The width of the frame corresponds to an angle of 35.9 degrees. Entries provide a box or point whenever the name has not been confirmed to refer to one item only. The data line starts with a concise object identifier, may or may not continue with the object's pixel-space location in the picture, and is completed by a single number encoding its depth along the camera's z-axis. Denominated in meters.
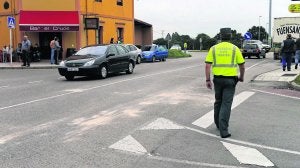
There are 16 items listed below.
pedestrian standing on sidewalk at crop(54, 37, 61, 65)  29.32
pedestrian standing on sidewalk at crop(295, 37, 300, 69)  22.53
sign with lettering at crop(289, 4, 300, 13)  17.53
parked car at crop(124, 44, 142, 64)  28.22
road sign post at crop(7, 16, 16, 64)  27.81
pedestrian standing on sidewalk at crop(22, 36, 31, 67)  27.42
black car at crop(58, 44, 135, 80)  18.22
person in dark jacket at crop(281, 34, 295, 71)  21.47
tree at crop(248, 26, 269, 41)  127.88
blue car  35.19
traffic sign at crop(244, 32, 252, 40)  48.11
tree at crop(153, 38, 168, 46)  73.00
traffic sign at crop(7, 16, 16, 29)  27.81
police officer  7.96
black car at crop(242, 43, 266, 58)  38.47
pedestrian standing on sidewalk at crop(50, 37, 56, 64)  29.12
